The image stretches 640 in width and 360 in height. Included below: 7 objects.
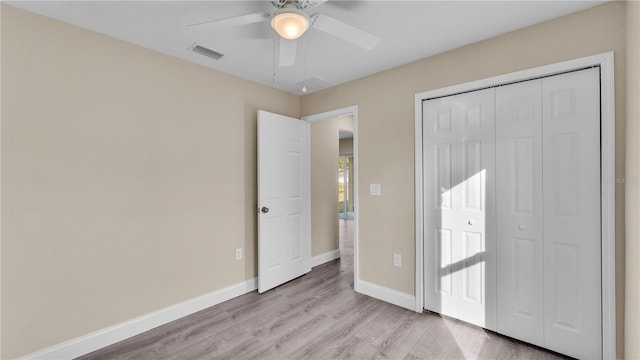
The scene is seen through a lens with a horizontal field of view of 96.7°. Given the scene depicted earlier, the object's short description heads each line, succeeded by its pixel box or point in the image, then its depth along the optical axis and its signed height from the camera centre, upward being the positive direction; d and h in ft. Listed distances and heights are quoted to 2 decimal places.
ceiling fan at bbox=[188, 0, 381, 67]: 5.00 +2.90
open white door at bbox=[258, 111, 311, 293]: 10.62 -0.81
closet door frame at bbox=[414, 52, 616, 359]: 5.99 -0.26
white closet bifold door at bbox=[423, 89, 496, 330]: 7.77 -0.79
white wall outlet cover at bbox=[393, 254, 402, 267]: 9.49 -2.72
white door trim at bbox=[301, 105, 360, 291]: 10.60 -0.33
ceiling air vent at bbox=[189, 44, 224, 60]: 8.13 +3.80
